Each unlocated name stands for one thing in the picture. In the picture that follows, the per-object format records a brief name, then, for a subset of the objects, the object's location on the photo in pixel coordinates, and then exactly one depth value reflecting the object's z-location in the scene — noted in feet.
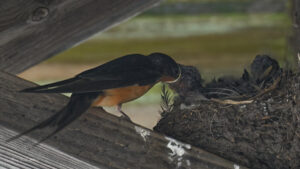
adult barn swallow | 12.67
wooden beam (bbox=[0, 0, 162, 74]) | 14.73
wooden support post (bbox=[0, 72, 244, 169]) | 13.16
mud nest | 16.08
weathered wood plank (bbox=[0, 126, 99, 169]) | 12.56
